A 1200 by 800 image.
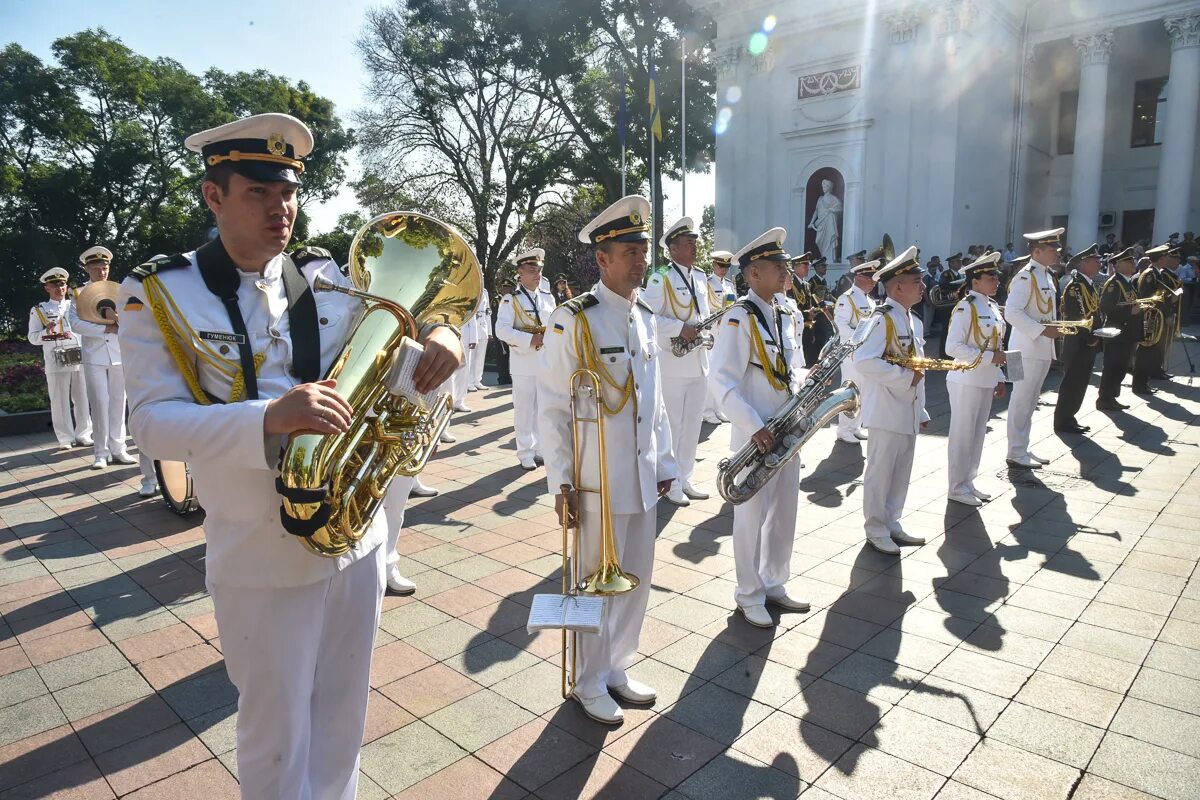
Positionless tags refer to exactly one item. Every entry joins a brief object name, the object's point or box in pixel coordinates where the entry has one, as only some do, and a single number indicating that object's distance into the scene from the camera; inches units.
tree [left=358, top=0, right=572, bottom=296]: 1132.5
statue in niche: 901.2
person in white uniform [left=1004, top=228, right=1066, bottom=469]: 320.5
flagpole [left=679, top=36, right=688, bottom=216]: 832.7
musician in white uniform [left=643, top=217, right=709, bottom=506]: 301.7
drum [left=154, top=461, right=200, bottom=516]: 207.8
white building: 832.9
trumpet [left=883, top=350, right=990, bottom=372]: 227.5
